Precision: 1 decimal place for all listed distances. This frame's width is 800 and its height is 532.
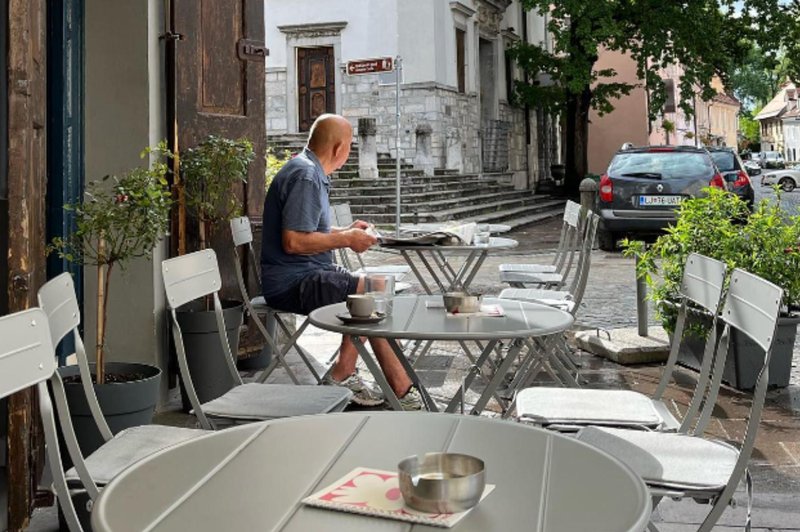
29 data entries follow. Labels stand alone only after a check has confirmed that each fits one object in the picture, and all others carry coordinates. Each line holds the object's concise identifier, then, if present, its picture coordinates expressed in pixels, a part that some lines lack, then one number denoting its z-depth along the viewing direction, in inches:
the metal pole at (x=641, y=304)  286.5
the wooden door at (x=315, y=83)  978.1
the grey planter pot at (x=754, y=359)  241.3
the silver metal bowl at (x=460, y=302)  157.0
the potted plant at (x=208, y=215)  234.7
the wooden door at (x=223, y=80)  246.4
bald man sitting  211.8
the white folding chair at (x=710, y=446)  113.5
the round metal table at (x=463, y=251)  232.2
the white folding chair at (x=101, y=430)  119.6
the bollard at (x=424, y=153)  908.0
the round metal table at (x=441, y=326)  140.6
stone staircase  767.1
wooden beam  148.5
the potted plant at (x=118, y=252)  165.9
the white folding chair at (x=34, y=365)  98.3
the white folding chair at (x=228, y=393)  146.6
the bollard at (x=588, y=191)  593.9
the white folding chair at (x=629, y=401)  140.5
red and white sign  494.6
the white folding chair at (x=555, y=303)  208.7
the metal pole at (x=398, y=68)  504.1
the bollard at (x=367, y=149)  815.1
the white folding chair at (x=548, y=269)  297.1
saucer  147.2
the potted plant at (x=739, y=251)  240.7
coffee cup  147.7
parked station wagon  584.1
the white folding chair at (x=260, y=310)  223.0
